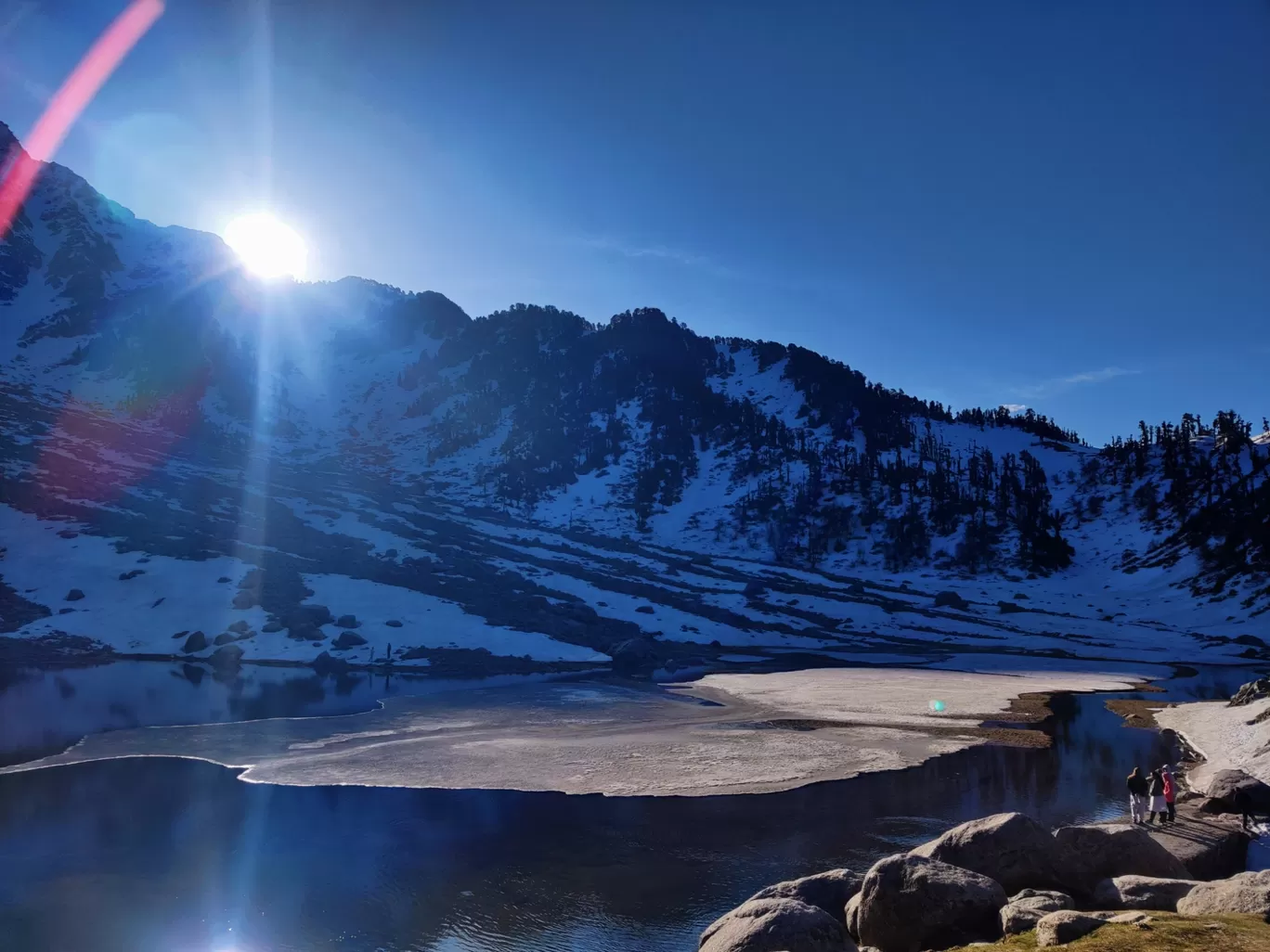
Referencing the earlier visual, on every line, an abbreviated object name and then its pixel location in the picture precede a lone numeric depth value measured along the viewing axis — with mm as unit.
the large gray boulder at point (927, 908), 15711
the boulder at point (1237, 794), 25188
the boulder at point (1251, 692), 45062
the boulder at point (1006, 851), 17734
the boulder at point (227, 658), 70438
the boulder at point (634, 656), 77938
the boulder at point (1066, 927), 11648
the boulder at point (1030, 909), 14078
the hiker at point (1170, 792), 24141
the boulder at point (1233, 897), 12469
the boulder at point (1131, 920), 11828
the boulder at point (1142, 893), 15109
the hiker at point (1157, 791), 24562
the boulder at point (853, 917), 16536
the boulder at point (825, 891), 17250
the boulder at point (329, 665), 71438
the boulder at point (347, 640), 77875
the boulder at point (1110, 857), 17797
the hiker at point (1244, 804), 24500
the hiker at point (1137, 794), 24469
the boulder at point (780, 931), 14836
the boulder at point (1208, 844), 20047
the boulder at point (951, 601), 140012
